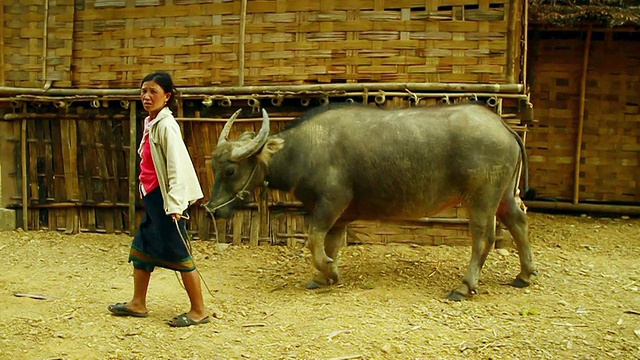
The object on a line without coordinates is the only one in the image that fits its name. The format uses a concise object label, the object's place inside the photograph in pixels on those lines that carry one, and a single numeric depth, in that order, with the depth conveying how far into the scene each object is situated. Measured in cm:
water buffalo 571
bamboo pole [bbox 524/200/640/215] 952
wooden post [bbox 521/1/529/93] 736
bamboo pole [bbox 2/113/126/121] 793
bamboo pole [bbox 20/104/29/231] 805
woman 468
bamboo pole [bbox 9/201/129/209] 805
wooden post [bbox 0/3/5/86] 809
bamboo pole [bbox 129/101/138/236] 777
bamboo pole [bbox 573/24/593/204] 926
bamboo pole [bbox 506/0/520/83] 692
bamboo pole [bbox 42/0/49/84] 800
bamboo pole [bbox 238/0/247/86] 741
